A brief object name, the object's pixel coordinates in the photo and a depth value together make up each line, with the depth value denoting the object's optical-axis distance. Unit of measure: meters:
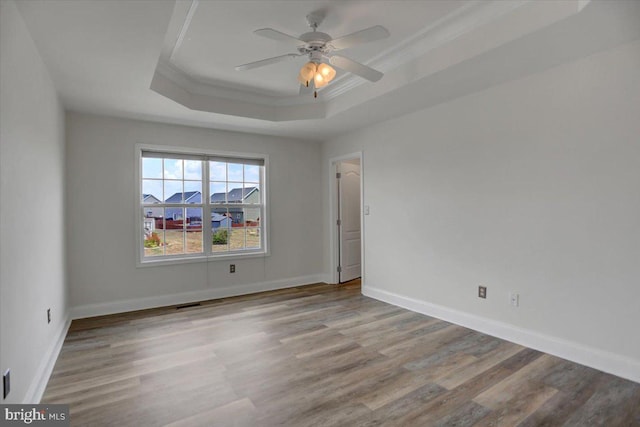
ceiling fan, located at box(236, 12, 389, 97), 2.32
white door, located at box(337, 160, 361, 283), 5.55
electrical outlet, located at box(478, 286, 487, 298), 3.34
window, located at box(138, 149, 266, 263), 4.41
